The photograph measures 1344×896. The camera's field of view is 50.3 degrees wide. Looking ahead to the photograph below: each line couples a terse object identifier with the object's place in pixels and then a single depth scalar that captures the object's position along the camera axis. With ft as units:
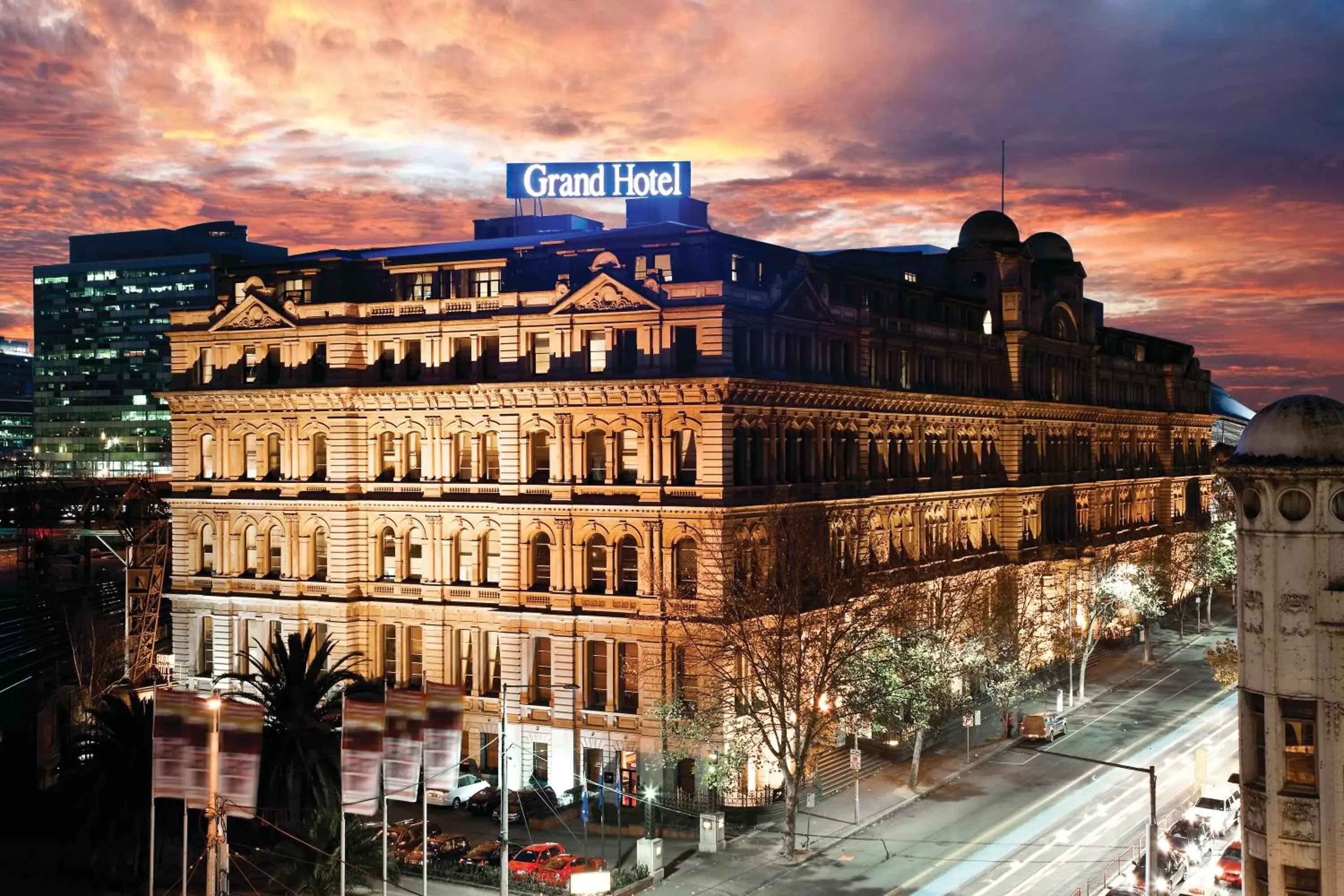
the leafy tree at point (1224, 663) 241.55
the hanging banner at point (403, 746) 158.51
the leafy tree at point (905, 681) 228.02
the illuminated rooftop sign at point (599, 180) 275.18
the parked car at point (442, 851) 192.65
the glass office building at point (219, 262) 285.64
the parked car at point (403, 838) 194.59
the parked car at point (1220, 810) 203.92
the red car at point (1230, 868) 179.93
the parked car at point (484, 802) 222.28
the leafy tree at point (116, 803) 179.63
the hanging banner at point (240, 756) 147.74
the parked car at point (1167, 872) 174.91
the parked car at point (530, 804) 219.61
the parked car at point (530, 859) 187.11
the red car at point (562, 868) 183.83
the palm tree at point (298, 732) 190.29
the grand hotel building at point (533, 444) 230.07
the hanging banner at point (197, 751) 147.74
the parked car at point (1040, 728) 271.08
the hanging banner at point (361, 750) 154.92
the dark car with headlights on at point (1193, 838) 192.44
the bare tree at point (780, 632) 208.54
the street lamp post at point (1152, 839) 152.46
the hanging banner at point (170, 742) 147.43
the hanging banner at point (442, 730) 165.37
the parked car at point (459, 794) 228.22
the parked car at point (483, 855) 192.24
